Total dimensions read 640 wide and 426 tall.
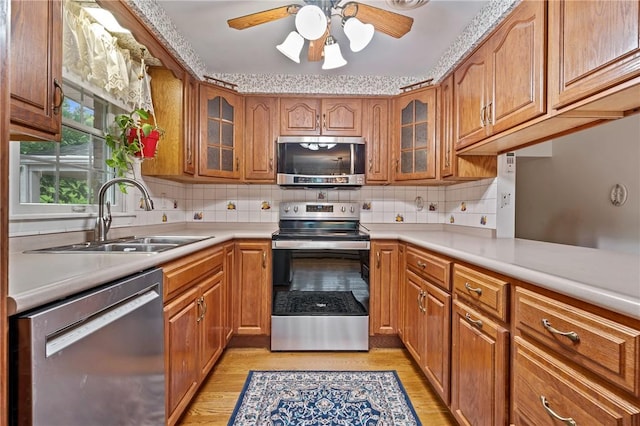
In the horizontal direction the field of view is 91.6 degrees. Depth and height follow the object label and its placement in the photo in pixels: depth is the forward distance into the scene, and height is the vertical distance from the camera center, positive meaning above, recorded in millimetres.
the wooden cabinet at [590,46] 909 +548
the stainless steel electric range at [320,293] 2262 -598
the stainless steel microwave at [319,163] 2537 +403
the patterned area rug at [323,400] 1529 -1016
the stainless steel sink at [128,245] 1318 -171
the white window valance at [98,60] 1477 +800
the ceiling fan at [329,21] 1503 +986
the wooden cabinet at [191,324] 1308 -565
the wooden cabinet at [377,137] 2607 +632
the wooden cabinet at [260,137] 2596 +621
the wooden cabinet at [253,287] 2271 -555
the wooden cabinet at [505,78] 1288 +676
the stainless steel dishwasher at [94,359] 667 -394
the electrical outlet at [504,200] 2074 +90
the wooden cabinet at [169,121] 2193 +639
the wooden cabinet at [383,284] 2289 -529
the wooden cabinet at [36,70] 878 +423
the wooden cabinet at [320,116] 2596 +797
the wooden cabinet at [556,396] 690 -464
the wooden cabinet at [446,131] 2176 +590
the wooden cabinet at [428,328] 1527 -657
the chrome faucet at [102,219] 1593 -49
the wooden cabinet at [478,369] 1080 -609
